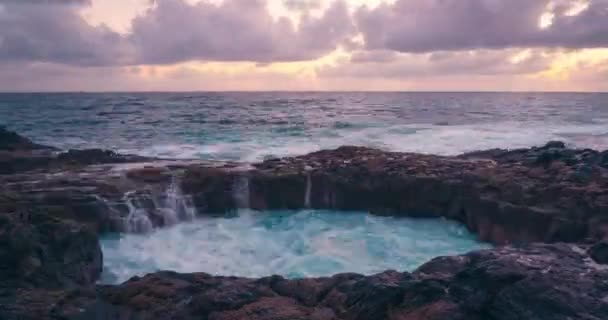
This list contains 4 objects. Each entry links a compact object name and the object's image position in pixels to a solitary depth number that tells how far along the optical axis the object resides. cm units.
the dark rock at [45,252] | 923
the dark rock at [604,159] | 1450
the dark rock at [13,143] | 2095
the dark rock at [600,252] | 717
